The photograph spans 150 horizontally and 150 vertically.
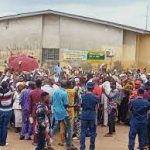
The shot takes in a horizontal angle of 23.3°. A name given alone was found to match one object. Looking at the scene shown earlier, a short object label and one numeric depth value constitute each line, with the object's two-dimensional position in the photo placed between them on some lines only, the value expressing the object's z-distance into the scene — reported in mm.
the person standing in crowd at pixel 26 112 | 10492
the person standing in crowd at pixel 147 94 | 9874
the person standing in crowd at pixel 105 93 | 11841
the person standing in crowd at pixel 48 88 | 10912
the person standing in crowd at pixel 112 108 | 11454
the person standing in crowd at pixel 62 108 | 9847
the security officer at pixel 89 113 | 9416
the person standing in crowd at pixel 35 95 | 10051
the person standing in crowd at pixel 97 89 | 11910
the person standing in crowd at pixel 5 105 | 9951
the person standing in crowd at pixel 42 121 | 9009
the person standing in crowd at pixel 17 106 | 11171
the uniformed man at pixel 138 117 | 9223
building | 23185
